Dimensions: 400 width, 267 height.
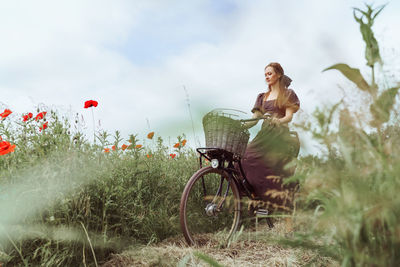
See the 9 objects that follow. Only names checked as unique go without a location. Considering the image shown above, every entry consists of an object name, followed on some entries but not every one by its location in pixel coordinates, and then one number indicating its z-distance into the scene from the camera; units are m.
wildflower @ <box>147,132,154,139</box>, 4.64
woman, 3.80
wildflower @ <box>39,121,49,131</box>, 3.36
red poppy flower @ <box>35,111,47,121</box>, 3.55
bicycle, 3.39
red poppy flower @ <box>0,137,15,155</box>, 2.77
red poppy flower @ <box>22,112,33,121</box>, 3.60
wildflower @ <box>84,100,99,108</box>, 3.78
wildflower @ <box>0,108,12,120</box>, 3.65
